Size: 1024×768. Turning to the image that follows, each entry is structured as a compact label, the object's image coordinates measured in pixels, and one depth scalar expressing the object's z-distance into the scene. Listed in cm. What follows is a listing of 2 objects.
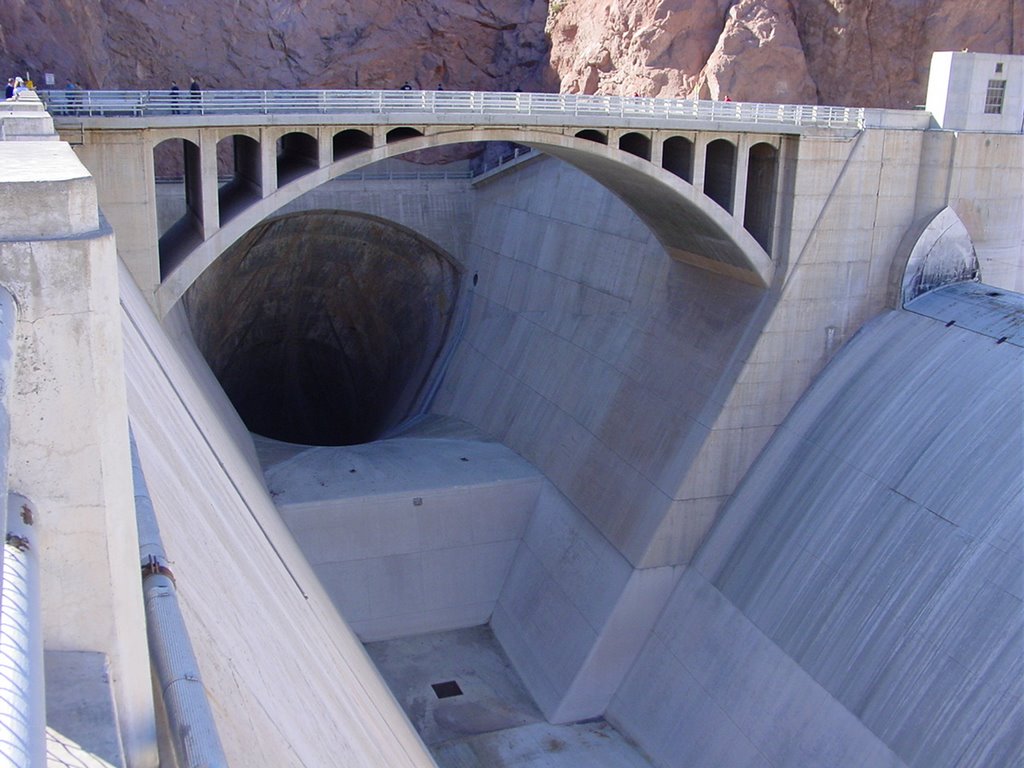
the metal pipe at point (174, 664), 484
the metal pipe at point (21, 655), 311
